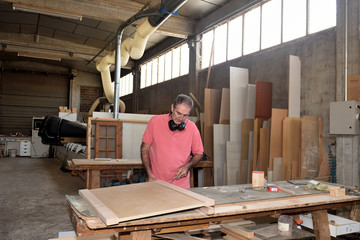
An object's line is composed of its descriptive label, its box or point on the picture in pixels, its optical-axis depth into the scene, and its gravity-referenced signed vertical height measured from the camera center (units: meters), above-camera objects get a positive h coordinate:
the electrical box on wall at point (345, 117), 3.35 +0.15
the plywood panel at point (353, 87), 3.38 +0.50
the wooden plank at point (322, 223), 2.26 -0.72
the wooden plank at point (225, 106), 5.23 +0.40
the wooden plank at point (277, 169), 4.02 -0.55
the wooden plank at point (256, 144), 4.45 -0.23
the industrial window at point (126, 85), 12.42 +1.86
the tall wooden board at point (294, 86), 4.26 +0.64
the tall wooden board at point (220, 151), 4.97 -0.39
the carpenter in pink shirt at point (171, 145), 2.56 -0.16
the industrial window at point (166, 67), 8.27 +1.93
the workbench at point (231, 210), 1.45 -0.48
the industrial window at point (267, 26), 4.48 +1.86
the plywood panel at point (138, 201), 1.44 -0.42
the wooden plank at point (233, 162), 4.73 -0.54
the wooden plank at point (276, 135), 4.12 -0.08
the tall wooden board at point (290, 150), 3.98 -0.28
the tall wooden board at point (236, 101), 4.85 +0.46
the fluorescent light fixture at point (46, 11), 5.89 +2.39
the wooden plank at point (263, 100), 4.66 +0.48
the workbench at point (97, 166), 4.15 -0.58
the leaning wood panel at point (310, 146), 3.92 -0.22
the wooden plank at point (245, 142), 4.71 -0.21
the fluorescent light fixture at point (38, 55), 10.69 +2.59
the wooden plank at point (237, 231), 2.04 -0.74
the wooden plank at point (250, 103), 4.78 +0.42
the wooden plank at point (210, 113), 5.51 +0.29
